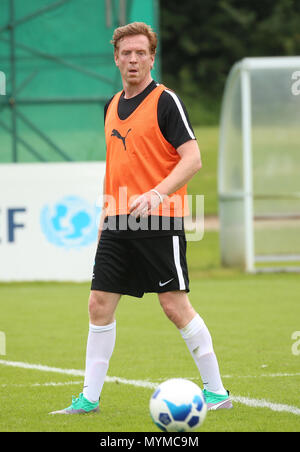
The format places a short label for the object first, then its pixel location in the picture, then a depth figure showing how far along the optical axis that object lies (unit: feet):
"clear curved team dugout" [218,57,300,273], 94.32
